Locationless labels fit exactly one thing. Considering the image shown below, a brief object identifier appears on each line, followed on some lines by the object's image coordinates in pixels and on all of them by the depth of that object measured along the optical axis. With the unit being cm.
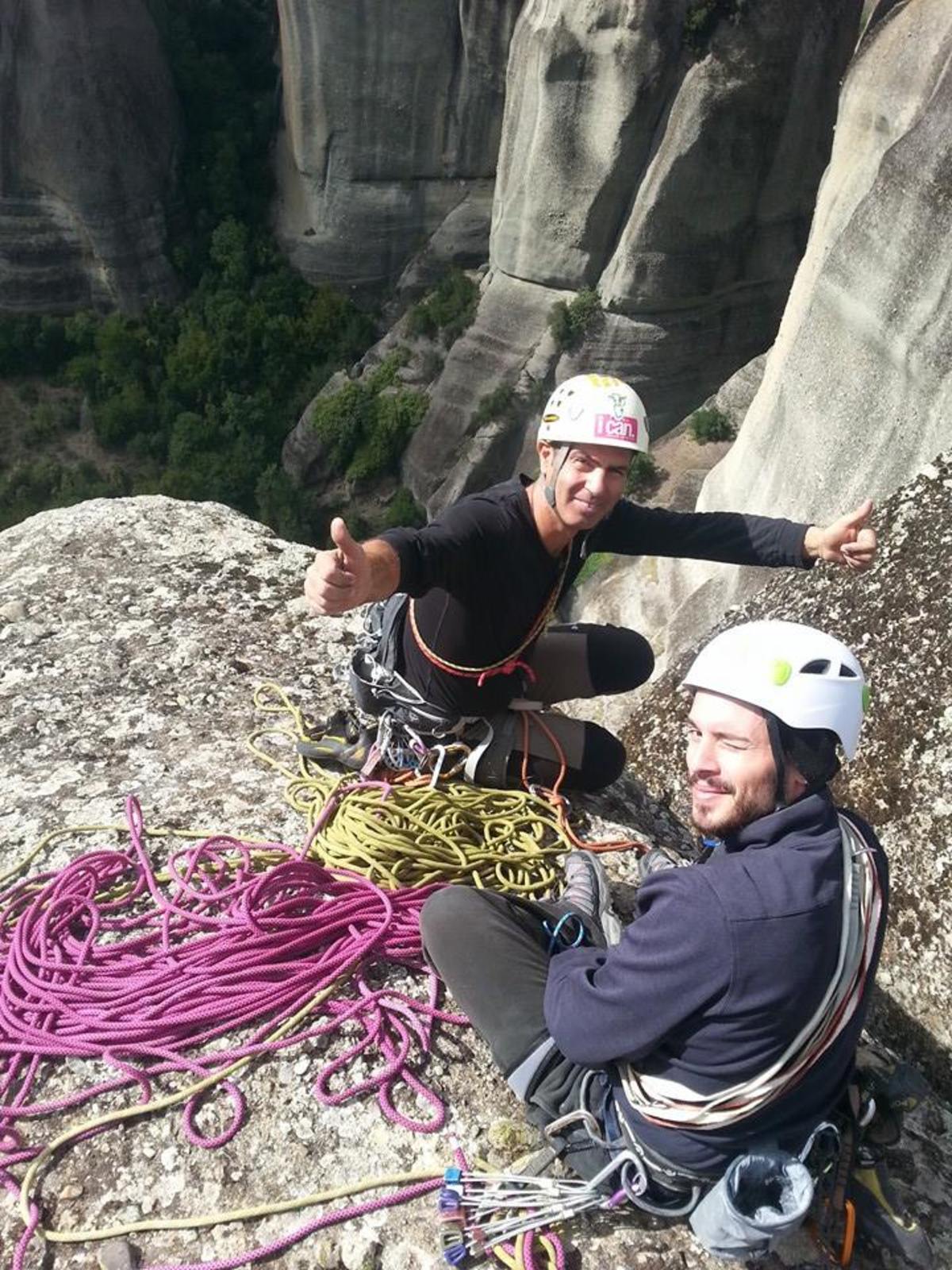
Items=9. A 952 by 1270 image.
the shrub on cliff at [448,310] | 2148
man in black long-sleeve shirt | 296
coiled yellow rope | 326
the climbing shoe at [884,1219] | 220
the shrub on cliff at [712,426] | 1589
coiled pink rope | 265
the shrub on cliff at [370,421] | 2136
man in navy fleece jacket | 182
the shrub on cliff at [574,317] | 1927
